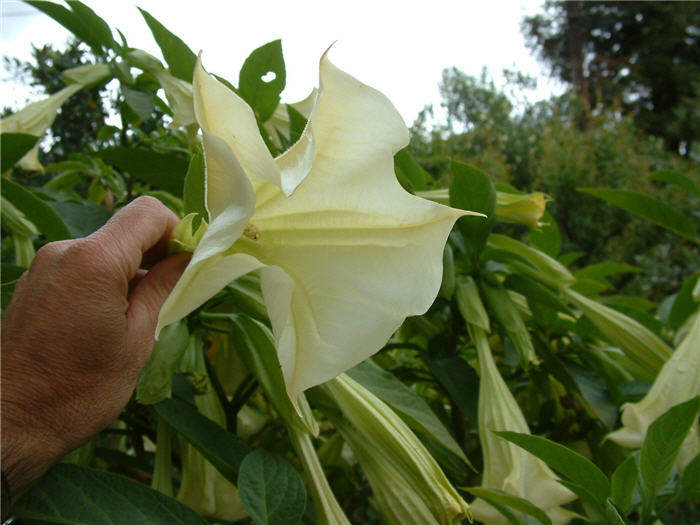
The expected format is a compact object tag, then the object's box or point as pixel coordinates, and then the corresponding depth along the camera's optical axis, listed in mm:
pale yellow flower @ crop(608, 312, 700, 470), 712
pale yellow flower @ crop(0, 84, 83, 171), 929
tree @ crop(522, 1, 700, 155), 12008
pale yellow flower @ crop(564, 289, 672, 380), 852
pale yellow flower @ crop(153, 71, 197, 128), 779
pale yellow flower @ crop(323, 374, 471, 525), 556
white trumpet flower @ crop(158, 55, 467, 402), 370
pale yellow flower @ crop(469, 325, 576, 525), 652
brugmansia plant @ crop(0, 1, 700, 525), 426
